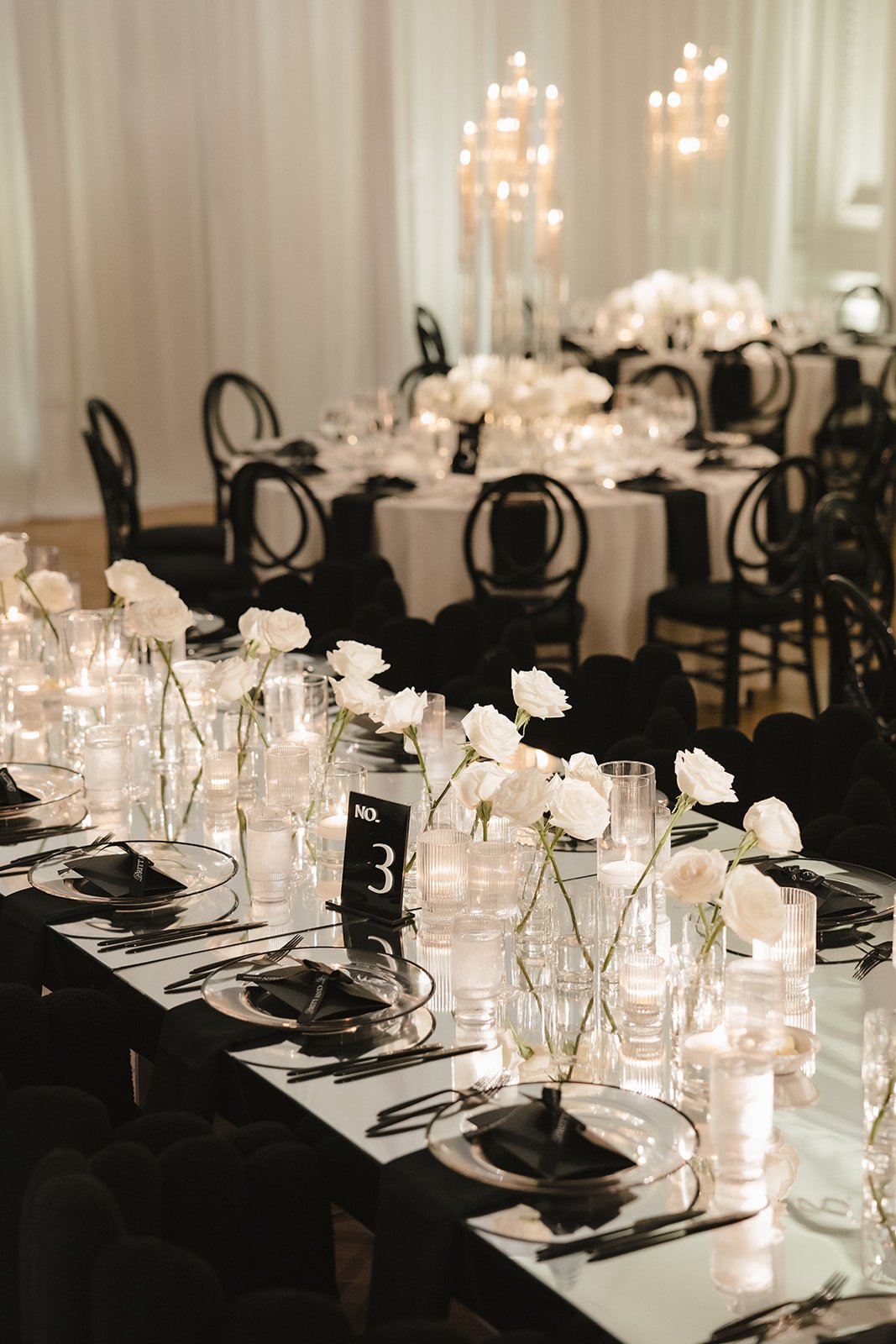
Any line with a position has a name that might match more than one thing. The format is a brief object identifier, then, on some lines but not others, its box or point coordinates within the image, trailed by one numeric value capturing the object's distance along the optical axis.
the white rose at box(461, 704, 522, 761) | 2.25
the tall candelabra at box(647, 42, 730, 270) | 9.67
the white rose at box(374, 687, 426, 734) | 2.42
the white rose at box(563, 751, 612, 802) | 2.20
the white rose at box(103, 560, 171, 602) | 3.14
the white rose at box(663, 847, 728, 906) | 1.91
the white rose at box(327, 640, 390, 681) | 2.62
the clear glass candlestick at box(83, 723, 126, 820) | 2.93
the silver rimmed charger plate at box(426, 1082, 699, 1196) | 1.67
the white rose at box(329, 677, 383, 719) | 2.58
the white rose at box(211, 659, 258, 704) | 2.78
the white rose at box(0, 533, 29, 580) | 3.45
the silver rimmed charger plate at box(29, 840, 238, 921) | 2.46
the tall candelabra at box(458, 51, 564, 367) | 7.18
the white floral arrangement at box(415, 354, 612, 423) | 6.84
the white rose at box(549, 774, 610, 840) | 2.12
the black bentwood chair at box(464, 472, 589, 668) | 5.83
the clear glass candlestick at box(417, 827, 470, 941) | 2.34
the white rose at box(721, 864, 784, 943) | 1.84
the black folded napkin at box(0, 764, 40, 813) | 2.91
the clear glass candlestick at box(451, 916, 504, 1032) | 2.05
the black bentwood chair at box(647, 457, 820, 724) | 5.89
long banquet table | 1.50
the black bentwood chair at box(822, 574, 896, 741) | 4.01
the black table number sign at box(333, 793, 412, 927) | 2.40
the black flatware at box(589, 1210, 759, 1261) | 1.57
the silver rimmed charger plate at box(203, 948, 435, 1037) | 2.05
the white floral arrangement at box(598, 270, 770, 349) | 10.58
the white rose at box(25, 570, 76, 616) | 3.62
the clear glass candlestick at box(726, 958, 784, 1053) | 1.86
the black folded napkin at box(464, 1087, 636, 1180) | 1.68
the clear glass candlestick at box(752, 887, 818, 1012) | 2.09
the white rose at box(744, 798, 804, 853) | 1.96
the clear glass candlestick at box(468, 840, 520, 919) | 2.22
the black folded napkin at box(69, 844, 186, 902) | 2.47
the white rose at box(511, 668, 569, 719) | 2.32
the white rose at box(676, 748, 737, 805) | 2.06
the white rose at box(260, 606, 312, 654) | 2.88
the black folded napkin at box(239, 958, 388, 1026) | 2.06
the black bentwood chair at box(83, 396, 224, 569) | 6.88
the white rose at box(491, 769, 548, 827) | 2.13
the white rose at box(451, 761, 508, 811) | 2.23
